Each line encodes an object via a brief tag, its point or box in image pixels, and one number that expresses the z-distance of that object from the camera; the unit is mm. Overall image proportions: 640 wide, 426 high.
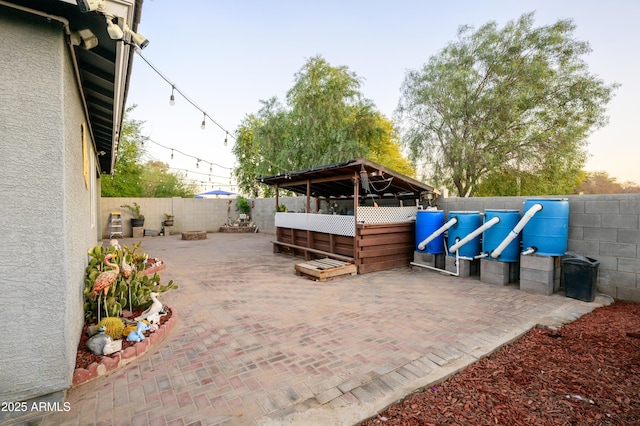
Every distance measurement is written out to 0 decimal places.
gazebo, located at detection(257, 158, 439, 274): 6457
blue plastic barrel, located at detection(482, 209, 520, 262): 5184
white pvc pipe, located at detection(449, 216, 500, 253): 5266
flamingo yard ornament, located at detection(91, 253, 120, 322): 2873
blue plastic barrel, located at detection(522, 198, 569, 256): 4629
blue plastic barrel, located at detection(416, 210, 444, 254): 6512
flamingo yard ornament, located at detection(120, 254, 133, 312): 3527
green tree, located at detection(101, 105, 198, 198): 16078
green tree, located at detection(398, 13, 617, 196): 12344
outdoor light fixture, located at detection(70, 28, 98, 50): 2090
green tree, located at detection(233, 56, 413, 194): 13836
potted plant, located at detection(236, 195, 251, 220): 16281
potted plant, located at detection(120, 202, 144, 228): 13203
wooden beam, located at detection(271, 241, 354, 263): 6593
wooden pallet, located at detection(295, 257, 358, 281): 5770
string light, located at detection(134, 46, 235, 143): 3910
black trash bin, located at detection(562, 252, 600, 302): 4348
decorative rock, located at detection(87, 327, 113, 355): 2619
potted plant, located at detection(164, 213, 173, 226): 14218
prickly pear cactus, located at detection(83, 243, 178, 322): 3162
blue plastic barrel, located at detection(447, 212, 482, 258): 5832
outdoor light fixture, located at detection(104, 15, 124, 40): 1809
